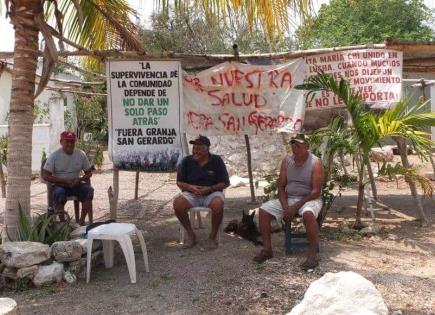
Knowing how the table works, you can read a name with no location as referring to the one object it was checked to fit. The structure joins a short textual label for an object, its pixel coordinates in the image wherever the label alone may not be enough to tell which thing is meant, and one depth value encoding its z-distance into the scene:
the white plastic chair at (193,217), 6.11
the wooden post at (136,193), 9.51
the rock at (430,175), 11.28
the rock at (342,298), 3.58
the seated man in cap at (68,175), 6.94
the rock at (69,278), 5.02
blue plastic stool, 5.68
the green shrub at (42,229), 5.27
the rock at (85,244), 5.17
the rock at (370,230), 6.53
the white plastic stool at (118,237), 4.94
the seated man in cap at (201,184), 6.11
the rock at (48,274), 4.93
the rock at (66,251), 5.05
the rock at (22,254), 4.84
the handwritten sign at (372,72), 7.18
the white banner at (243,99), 7.25
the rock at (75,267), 5.11
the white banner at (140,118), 6.96
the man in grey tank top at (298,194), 5.44
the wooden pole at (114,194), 6.73
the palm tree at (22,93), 5.26
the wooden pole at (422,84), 9.67
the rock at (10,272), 4.91
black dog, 6.45
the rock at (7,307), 3.30
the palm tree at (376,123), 6.17
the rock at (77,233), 5.52
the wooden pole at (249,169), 8.44
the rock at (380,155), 14.25
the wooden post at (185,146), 7.04
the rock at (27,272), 4.88
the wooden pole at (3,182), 9.77
